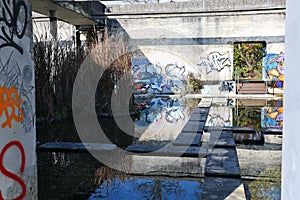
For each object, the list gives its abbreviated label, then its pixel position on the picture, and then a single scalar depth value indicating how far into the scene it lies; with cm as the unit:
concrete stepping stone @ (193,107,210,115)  821
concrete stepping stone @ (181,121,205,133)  574
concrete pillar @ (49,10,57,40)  1034
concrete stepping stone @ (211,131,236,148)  468
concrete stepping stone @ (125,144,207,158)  436
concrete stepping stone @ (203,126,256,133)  596
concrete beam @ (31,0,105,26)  955
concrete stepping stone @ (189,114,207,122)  691
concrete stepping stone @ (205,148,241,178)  338
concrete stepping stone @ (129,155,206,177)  368
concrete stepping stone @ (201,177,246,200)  281
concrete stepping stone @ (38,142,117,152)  463
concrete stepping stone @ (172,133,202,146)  486
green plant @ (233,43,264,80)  2003
